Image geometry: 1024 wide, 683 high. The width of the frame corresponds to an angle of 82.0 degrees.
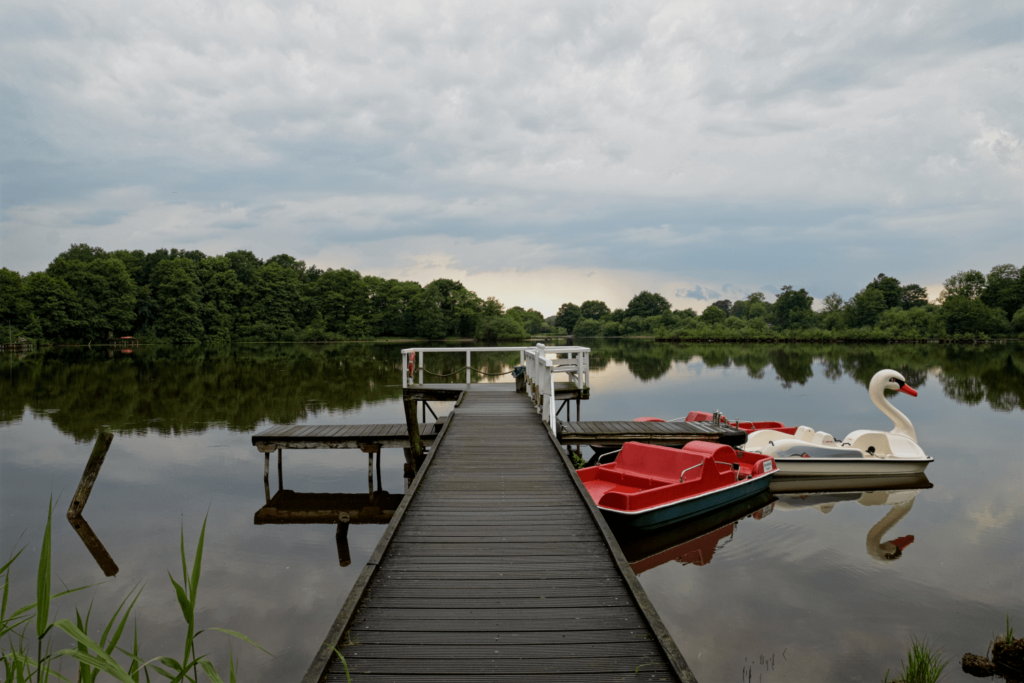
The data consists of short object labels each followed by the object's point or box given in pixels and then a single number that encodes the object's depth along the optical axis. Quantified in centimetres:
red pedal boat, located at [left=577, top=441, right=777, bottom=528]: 852
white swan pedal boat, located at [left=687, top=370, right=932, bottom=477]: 1223
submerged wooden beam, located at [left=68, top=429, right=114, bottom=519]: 856
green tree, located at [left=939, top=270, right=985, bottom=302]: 8675
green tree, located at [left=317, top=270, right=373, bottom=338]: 8631
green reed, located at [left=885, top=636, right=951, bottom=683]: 523
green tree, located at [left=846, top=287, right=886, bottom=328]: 8838
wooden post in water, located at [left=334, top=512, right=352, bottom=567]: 795
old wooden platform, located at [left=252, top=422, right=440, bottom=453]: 1129
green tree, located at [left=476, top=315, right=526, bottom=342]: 8531
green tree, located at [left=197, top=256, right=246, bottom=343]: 7725
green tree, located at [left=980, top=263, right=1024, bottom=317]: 7669
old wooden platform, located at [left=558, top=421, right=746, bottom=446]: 1182
